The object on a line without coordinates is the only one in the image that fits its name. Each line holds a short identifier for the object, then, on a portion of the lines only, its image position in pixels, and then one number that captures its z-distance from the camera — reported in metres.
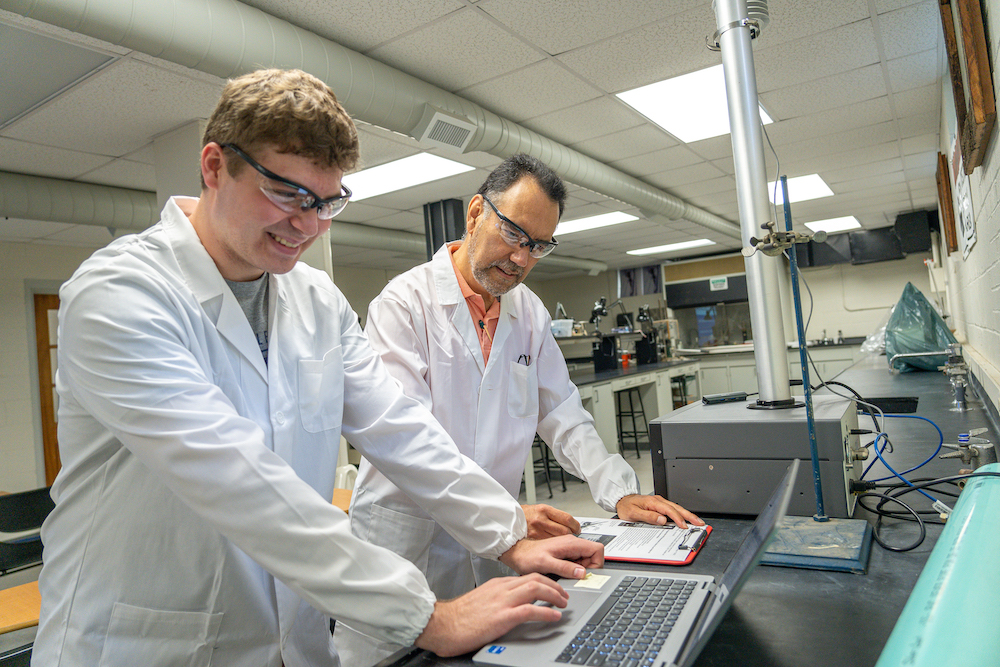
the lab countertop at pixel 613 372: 5.26
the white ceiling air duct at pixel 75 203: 3.87
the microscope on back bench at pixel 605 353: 6.45
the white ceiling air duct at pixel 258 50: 2.02
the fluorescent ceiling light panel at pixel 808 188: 6.07
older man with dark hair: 1.38
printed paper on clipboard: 1.01
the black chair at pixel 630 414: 6.49
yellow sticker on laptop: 0.90
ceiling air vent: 3.23
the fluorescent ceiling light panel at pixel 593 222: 6.72
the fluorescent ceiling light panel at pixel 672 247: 9.09
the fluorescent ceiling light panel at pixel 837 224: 8.41
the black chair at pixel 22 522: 2.38
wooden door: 5.44
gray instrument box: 1.16
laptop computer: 0.62
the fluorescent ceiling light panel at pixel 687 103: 3.51
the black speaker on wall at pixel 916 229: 8.40
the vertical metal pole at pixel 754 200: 1.41
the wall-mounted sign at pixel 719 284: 9.77
